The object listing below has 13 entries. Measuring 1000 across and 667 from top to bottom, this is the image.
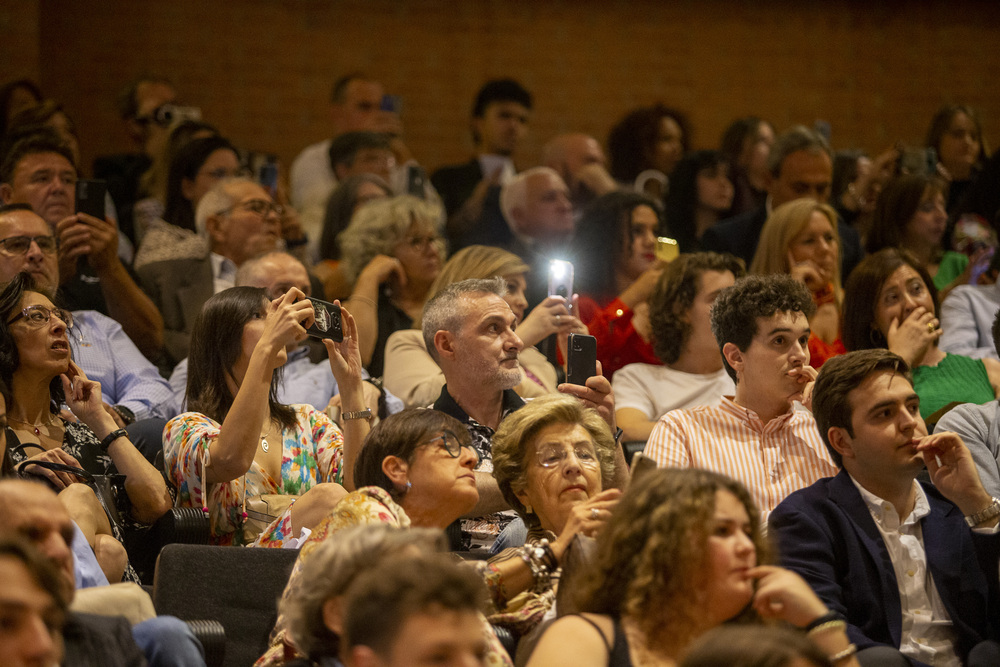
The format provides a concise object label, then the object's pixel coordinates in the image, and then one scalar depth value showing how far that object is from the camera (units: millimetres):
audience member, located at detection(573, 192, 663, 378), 8909
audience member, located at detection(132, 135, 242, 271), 9377
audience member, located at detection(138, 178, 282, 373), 8297
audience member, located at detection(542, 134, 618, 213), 11070
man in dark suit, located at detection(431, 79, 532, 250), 11032
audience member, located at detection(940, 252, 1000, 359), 8456
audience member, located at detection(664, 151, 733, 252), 10677
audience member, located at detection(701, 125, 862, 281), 9823
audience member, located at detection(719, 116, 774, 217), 10964
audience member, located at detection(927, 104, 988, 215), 11470
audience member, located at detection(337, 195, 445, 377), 8516
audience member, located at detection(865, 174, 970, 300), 9589
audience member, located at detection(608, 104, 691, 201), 11803
